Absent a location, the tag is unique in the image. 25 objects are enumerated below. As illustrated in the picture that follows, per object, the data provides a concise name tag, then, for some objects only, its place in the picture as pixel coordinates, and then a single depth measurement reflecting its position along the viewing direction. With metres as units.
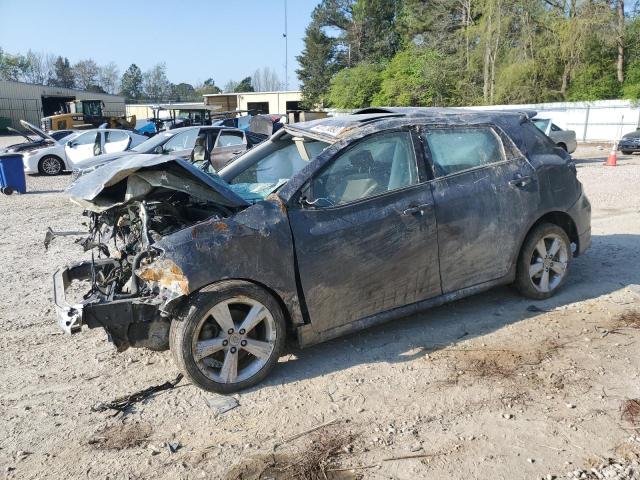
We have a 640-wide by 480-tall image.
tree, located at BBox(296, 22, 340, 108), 65.00
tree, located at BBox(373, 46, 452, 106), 45.09
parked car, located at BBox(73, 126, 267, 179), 13.11
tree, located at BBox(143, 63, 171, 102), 112.44
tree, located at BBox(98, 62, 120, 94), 114.06
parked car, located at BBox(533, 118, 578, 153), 17.84
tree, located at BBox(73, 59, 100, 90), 111.00
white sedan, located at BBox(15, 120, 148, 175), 17.39
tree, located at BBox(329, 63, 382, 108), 52.03
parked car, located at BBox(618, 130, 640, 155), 21.55
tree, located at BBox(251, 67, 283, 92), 105.85
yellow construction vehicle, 31.28
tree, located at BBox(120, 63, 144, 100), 116.19
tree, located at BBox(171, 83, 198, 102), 101.75
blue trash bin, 13.88
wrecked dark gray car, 3.63
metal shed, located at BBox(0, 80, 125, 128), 54.94
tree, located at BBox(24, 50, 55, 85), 105.44
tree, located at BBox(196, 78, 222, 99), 100.75
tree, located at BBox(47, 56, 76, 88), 109.47
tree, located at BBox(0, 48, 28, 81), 97.19
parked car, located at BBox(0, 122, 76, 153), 19.11
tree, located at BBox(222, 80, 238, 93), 103.37
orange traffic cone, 17.58
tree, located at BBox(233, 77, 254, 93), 101.44
